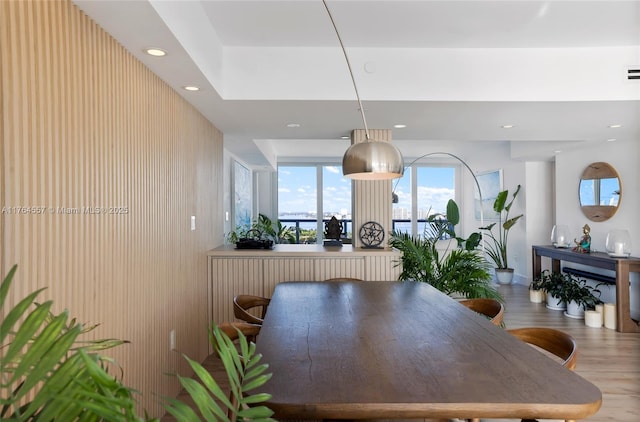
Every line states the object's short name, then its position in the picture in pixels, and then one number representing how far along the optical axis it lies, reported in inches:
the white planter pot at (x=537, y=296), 227.1
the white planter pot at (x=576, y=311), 197.5
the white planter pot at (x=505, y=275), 273.0
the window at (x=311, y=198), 345.4
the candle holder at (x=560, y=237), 220.5
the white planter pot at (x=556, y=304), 211.6
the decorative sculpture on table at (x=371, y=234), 164.4
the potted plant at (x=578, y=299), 194.9
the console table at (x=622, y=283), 172.2
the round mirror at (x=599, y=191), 196.4
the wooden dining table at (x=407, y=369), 45.9
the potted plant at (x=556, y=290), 206.5
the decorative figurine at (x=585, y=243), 199.8
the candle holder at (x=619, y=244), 179.5
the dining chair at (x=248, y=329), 81.2
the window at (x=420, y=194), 353.4
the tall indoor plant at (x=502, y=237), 262.5
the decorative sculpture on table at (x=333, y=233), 171.6
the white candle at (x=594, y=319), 182.5
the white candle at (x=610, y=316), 179.2
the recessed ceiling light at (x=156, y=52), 84.6
